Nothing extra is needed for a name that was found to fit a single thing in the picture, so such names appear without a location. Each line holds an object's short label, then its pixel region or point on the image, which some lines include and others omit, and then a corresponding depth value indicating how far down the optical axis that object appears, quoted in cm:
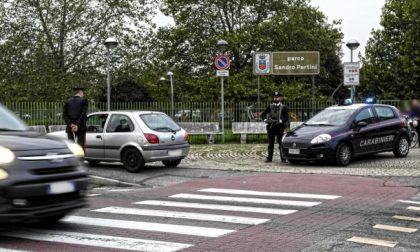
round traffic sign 2105
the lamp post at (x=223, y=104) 2219
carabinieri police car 1395
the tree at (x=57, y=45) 3161
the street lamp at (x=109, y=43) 2004
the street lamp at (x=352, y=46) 2145
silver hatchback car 1325
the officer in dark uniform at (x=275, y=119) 1509
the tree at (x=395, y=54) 4441
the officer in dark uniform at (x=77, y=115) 1317
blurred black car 607
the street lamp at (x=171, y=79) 3871
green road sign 2534
